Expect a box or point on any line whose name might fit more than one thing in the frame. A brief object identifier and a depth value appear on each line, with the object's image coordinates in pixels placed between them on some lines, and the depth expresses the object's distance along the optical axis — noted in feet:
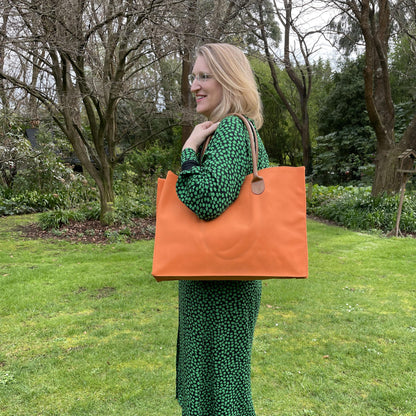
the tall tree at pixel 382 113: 31.01
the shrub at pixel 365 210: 29.04
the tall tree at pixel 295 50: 41.68
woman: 4.69
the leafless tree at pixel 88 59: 17.66
